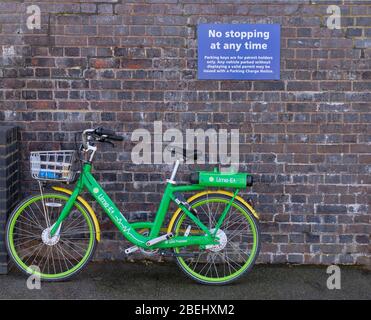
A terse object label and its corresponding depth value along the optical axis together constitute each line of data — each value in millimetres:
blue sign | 5020
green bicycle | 4641
